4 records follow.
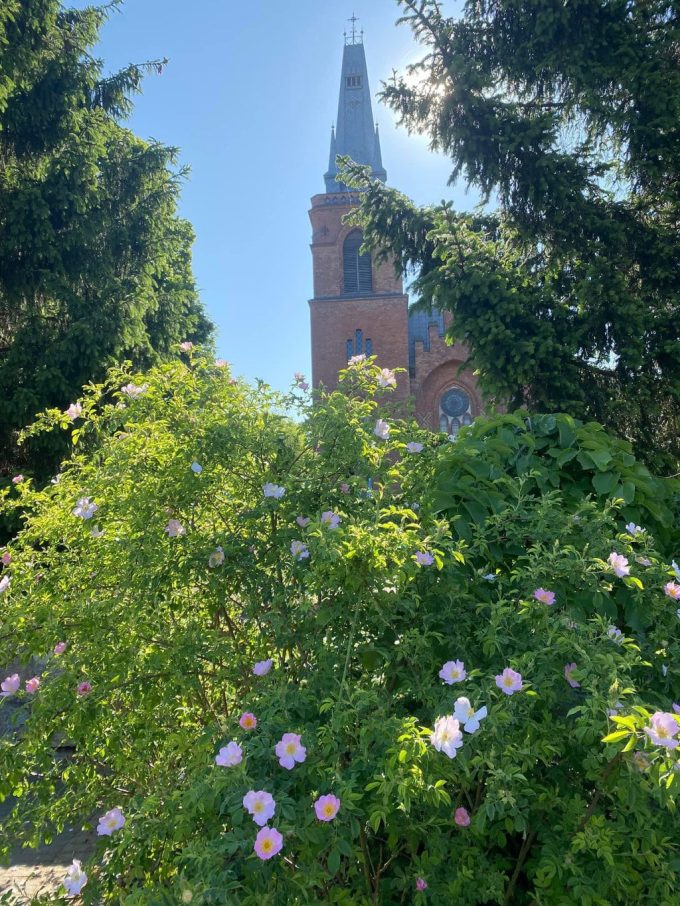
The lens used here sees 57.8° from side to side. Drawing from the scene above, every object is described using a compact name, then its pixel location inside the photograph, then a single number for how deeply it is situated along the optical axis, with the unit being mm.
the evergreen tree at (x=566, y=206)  4449
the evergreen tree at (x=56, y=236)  6402
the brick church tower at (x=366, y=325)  24797
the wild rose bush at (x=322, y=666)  1293
